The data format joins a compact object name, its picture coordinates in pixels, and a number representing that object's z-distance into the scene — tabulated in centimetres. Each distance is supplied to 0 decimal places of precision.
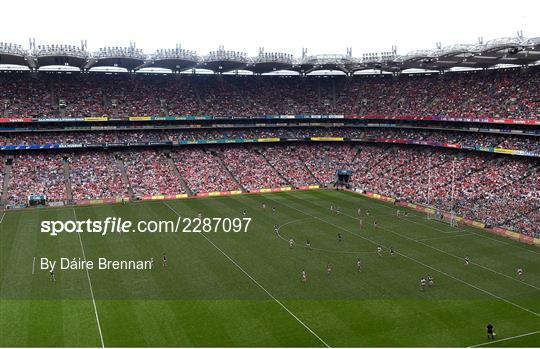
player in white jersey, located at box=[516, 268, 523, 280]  3584
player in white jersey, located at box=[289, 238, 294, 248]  4378
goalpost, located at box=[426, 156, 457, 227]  5311
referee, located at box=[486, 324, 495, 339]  2606
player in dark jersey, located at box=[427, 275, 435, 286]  3447
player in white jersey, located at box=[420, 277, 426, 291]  3366
